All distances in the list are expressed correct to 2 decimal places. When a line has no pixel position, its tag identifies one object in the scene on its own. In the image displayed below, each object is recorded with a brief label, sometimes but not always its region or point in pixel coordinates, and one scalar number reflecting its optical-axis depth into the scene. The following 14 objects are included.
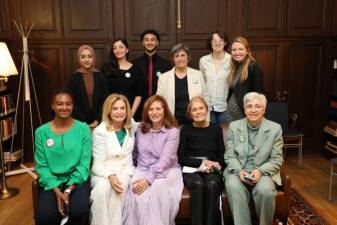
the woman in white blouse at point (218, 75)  3.38
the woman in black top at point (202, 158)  2.47
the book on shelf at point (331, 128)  4.35
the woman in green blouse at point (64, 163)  2.35
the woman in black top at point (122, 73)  3.38
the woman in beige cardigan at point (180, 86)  3.26
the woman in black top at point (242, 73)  3.07
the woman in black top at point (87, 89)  3.29
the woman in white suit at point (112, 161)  2.41
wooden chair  4.26
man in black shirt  3.52
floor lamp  3.49
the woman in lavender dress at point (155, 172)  2.45
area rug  2.88
